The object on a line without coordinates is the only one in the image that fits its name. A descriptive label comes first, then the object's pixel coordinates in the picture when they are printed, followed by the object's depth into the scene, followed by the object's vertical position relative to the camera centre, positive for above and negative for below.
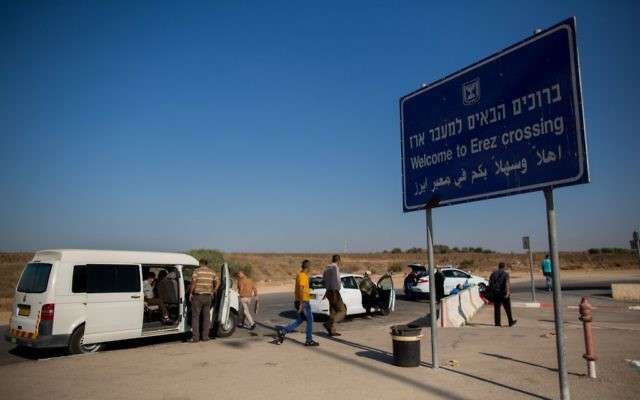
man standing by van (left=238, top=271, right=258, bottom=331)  12.86 -1.21
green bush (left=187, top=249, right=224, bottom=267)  35.26 +0.04
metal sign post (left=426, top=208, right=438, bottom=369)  7.50 -0.63
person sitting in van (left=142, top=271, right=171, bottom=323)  11.10 -1.03
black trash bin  7.50 -1.51
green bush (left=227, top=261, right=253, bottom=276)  34.33 -0.96
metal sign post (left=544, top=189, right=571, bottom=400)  5.61 -0.64
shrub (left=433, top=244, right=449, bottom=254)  97.81 +0.98
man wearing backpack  12.33 -0.99
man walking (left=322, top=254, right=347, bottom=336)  10.87 -0.89
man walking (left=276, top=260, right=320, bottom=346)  9.91 -1.08
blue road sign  6.02 +1.92
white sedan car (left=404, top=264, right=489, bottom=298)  21.67 -1.34
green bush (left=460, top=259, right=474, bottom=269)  54.62 -1.32
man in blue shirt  22.27 -0.75
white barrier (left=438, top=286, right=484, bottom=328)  12.41 -1.64
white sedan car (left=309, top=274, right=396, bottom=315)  14.61 -1.32
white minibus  8.66 -0.85
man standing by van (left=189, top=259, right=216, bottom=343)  10.30 -0.94
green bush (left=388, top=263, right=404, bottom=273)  52.58 -1.64
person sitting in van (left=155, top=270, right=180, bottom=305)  10.99 -0.79
